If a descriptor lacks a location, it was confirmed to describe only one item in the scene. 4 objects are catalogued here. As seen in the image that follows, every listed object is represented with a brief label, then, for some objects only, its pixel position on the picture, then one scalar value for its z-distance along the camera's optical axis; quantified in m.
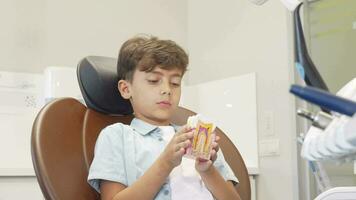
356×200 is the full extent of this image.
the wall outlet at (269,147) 2.13
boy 1.05
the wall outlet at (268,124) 2.16
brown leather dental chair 1.06
